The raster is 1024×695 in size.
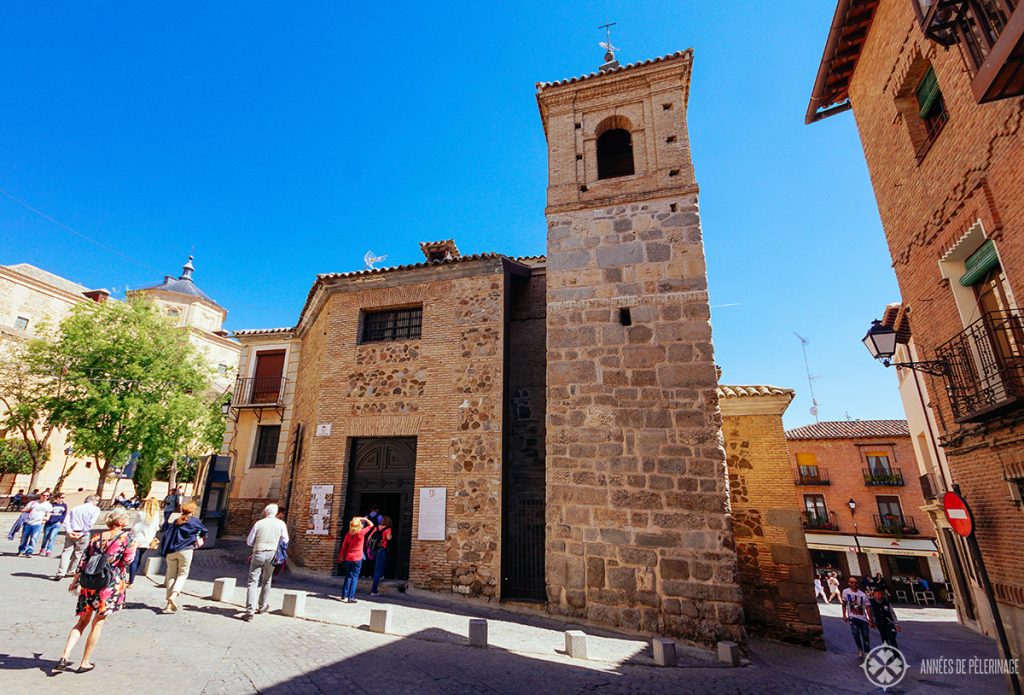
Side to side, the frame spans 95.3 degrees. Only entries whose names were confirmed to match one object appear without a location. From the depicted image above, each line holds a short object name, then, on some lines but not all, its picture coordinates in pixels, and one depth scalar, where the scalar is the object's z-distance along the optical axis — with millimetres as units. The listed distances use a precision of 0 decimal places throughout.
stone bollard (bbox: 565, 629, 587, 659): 5676
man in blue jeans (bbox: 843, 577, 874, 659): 8812
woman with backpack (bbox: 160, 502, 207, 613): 6340
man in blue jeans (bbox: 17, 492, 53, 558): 10047
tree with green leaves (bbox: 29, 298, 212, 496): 18531
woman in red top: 7578
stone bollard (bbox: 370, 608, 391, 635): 6004
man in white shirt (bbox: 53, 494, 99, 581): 7898
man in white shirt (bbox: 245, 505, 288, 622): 6305
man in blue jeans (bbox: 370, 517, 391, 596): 8438
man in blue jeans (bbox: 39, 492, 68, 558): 10633
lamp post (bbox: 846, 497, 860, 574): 24078
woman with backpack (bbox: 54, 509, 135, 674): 4227
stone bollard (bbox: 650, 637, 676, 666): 5791
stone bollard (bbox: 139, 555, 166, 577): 8383
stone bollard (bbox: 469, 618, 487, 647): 5809
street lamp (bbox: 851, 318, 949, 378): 7824
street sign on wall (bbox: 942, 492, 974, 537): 5965
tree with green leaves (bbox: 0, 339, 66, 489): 19797
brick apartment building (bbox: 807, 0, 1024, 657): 5957
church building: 7258
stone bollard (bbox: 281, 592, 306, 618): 6449
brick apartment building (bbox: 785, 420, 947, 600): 22391
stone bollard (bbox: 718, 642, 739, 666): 6160
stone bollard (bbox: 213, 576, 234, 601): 7051
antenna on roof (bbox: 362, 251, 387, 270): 13211
